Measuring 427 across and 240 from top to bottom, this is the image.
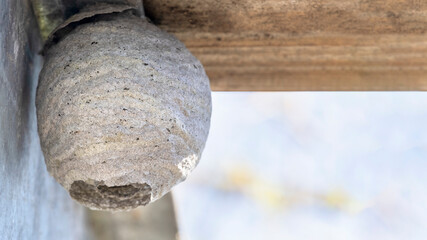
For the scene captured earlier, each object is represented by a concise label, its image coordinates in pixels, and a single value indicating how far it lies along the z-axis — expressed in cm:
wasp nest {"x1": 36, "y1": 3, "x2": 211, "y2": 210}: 290
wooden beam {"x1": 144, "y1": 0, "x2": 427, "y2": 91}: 343
